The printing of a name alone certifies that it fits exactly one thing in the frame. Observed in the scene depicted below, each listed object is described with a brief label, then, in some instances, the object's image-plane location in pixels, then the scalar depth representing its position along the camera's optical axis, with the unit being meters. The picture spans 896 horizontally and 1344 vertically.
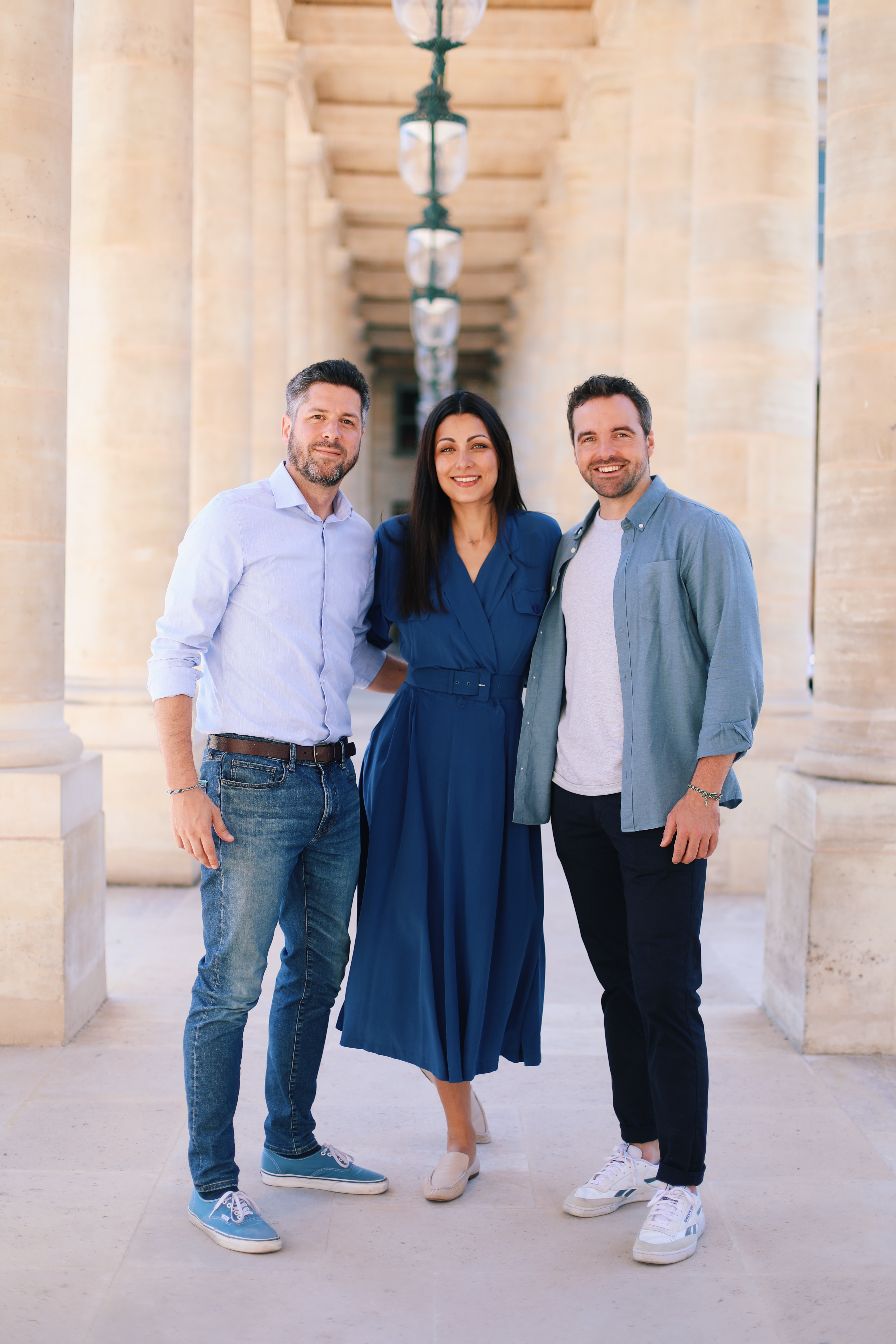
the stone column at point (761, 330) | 8.19
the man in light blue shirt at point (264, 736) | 3.63
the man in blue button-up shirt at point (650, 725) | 3.57
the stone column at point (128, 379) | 8.01
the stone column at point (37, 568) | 5.18
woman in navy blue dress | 3.89
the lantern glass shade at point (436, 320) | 13.48
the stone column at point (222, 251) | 10.80
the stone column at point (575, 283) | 14.98
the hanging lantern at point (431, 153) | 8.33
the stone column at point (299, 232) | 19.09
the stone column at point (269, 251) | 14.64
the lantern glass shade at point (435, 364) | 17.86
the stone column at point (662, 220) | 11.77
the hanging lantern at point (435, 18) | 6.93
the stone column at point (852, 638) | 5.23
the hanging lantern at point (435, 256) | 11.05
